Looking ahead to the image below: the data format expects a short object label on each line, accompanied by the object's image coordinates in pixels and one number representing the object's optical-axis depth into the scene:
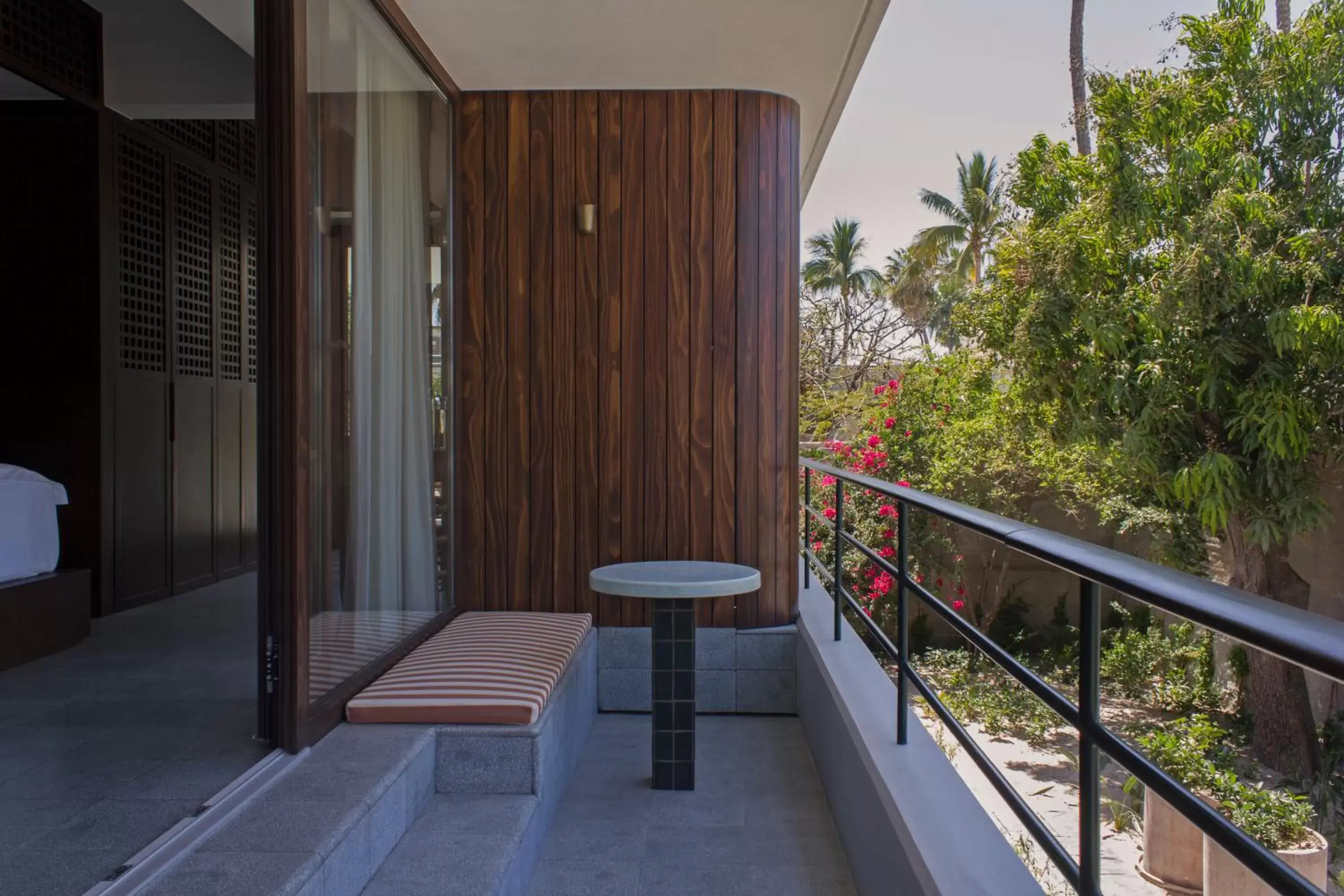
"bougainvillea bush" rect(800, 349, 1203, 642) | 9.38
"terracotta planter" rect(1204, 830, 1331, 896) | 4.47
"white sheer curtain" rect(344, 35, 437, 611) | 2.69
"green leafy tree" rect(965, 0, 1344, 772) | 7.13
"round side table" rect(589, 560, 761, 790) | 2.88
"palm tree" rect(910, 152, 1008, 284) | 22.52
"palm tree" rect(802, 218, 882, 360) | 24.08
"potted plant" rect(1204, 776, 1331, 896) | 4.69
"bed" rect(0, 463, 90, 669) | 3.12
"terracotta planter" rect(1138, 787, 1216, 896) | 4.72
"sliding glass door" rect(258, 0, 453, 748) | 2.15
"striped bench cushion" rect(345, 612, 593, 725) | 2.46
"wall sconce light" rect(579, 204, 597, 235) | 3.76
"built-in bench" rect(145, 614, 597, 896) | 1.61
